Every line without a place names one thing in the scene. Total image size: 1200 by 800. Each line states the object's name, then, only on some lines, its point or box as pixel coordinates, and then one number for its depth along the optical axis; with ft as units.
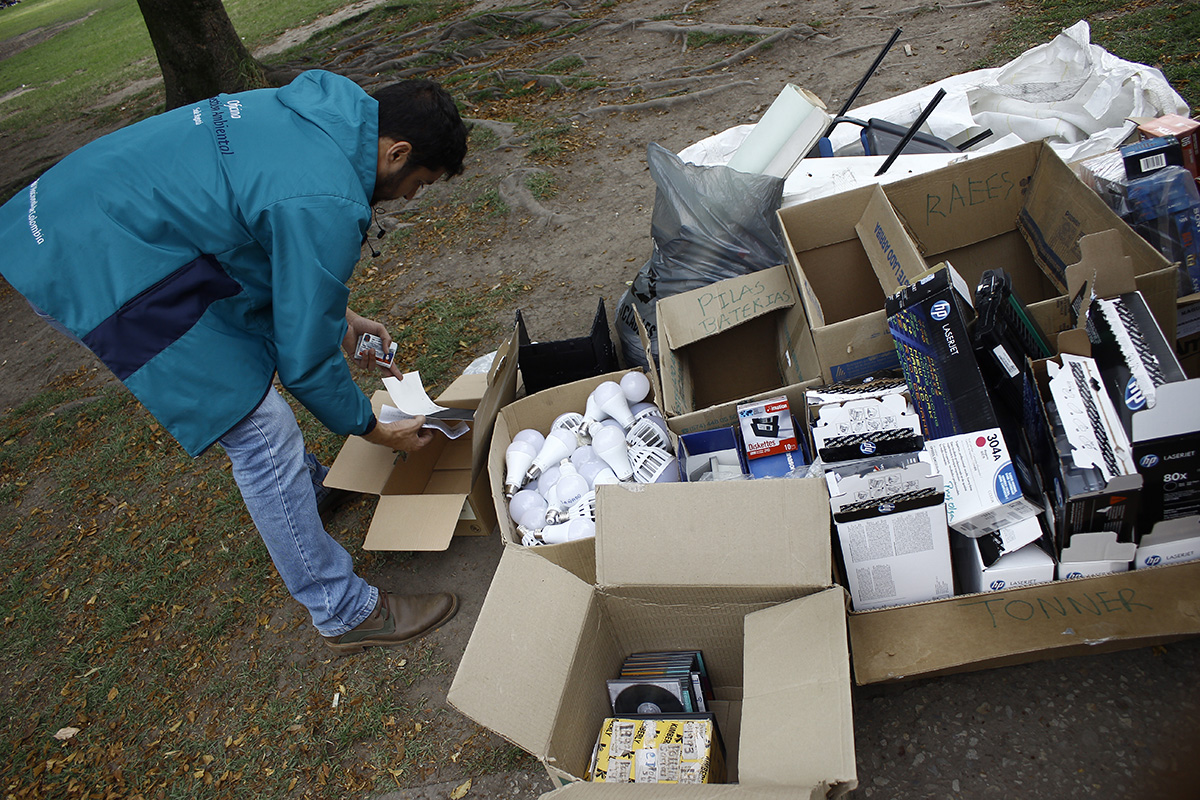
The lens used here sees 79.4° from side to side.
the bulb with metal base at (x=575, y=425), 8.05
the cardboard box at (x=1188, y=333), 6.12
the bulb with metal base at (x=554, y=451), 7.80
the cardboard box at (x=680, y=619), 4.51
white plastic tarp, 8.70
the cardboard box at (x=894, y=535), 5.18
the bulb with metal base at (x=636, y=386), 7.93
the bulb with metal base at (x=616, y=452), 7.48
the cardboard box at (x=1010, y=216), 6.99
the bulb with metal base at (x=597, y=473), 7.45
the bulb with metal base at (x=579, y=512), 7.03
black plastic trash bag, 8.45
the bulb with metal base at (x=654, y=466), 7.07
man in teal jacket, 5.50
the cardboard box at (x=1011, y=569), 5.11
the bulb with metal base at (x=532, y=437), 7.99
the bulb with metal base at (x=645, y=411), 7.74
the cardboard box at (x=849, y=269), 6.61
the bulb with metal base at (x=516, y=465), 7.66
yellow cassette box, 5.05
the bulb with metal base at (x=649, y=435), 7.42
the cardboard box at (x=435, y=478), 7.73
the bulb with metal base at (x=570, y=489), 7.30
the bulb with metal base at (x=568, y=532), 6.76
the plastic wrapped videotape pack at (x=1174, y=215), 6.53
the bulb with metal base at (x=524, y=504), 7.34
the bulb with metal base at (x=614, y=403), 7.84
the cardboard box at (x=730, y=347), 7.24
